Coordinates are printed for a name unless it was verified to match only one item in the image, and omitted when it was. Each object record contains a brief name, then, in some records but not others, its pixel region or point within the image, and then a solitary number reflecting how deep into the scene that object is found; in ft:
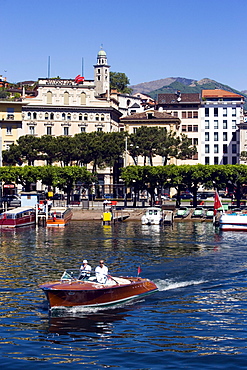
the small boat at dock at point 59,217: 281.33
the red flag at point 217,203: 274.57
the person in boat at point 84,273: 116.94
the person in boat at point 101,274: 115.24
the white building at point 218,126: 540.11
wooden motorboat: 109.19
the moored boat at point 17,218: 273.33
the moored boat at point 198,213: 302.00
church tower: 564.71
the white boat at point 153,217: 282.97
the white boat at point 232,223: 256.93
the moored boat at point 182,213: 302.25
